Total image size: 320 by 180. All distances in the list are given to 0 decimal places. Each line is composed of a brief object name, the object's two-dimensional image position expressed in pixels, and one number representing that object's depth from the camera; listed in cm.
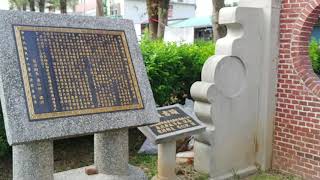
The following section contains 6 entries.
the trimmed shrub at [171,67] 642
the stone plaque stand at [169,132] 442
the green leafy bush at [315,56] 984
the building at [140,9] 3544
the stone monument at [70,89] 332
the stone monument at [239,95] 516
